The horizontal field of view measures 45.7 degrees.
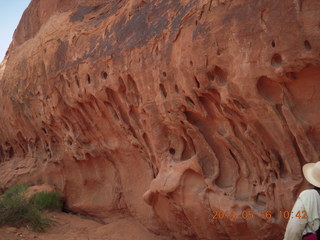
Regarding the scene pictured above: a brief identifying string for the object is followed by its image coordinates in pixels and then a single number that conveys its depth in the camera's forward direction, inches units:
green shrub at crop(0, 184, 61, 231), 281.7
